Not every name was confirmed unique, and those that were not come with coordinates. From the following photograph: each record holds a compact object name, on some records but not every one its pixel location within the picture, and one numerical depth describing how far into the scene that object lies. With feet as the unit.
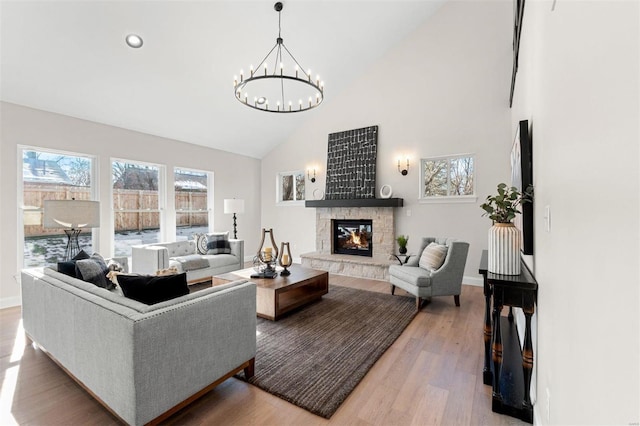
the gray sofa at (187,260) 14.33
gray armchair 12.10
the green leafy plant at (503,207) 6.68
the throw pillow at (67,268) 8.16
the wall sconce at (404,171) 17.73
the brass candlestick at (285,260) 12.70
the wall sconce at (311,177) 21.83
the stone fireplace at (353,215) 18.02
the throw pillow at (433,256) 12.61
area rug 6.81
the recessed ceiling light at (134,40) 12.03
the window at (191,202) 19.75
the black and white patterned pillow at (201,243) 17.34
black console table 5.78
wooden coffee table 10.95
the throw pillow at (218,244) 17.44
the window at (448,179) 16.14
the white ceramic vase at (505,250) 6.37
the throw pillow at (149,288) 5.91
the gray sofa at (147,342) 5.05
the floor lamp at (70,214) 10.05
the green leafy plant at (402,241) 16.56
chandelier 15.66
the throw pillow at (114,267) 9.59
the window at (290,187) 23.18
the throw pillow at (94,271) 8.09
